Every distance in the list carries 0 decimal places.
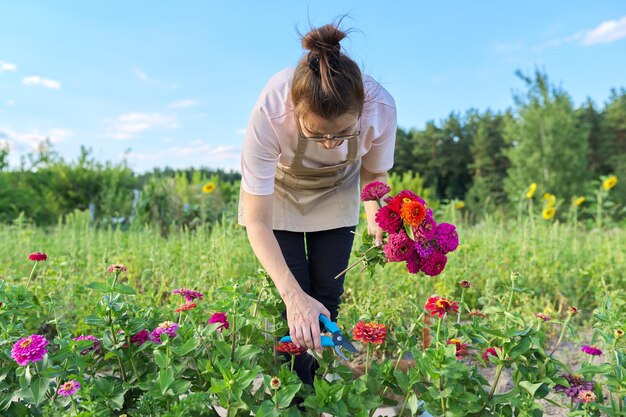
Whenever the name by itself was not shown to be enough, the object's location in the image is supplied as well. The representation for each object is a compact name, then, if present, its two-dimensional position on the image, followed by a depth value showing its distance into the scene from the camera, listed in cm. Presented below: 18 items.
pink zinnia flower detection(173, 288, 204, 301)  159
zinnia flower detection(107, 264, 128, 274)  159
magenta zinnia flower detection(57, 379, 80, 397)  129
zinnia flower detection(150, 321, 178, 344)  144
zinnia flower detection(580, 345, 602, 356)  151
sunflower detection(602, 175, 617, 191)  578
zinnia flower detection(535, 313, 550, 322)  152
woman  151
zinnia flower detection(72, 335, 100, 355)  153
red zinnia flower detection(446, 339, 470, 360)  151
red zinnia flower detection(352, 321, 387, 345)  142
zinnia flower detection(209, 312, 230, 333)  153
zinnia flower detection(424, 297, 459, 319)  147
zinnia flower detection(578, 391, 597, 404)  135
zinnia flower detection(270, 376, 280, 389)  121
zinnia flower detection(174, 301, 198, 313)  150
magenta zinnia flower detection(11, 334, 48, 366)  132
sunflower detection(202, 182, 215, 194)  655
